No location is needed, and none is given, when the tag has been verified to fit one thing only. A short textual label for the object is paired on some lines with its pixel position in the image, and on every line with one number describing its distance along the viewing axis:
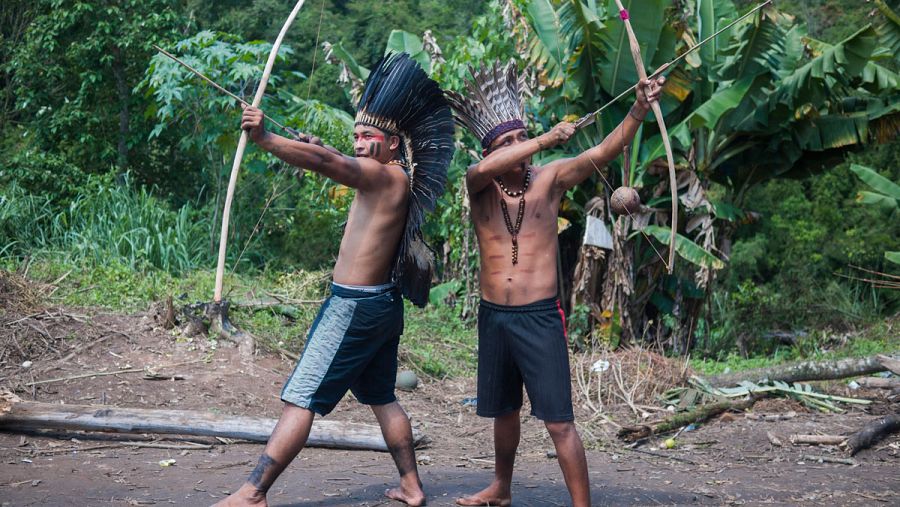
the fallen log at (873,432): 5.81
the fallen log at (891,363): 6.24
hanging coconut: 4.40
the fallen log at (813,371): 6.96
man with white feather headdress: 3.97
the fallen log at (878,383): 7.20
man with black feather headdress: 4.00
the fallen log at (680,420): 6.23
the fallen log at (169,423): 5.35
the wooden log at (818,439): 5.95
